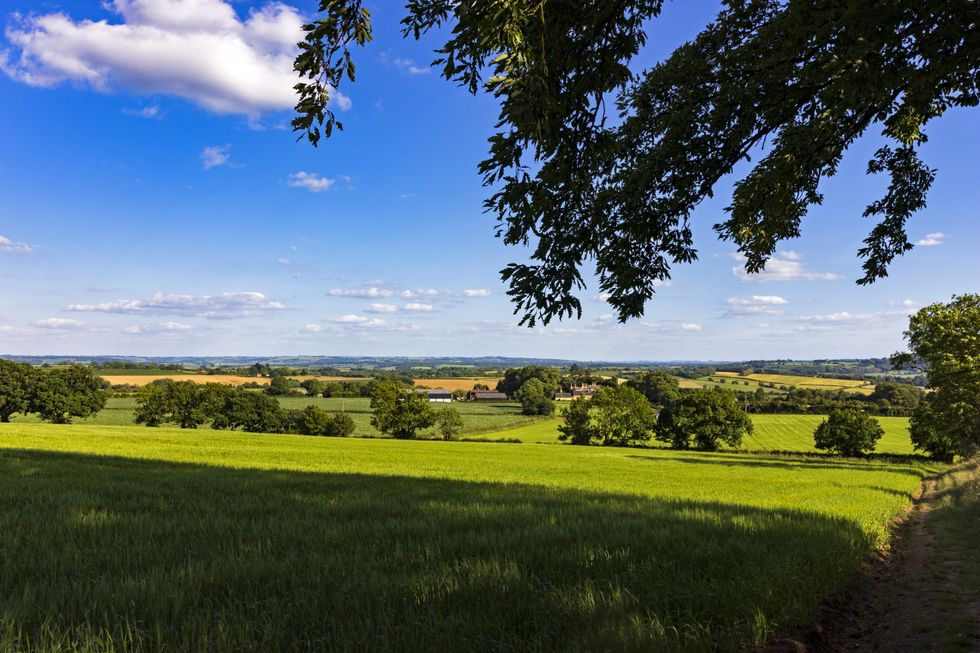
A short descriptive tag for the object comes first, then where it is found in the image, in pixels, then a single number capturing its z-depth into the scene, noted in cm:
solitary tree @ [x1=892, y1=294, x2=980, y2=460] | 2942
